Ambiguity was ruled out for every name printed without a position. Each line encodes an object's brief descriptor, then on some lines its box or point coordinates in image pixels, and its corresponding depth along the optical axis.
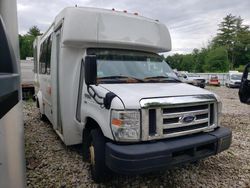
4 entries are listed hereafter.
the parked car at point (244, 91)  3.94
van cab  2.39
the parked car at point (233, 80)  22.36
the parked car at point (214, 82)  26.52
